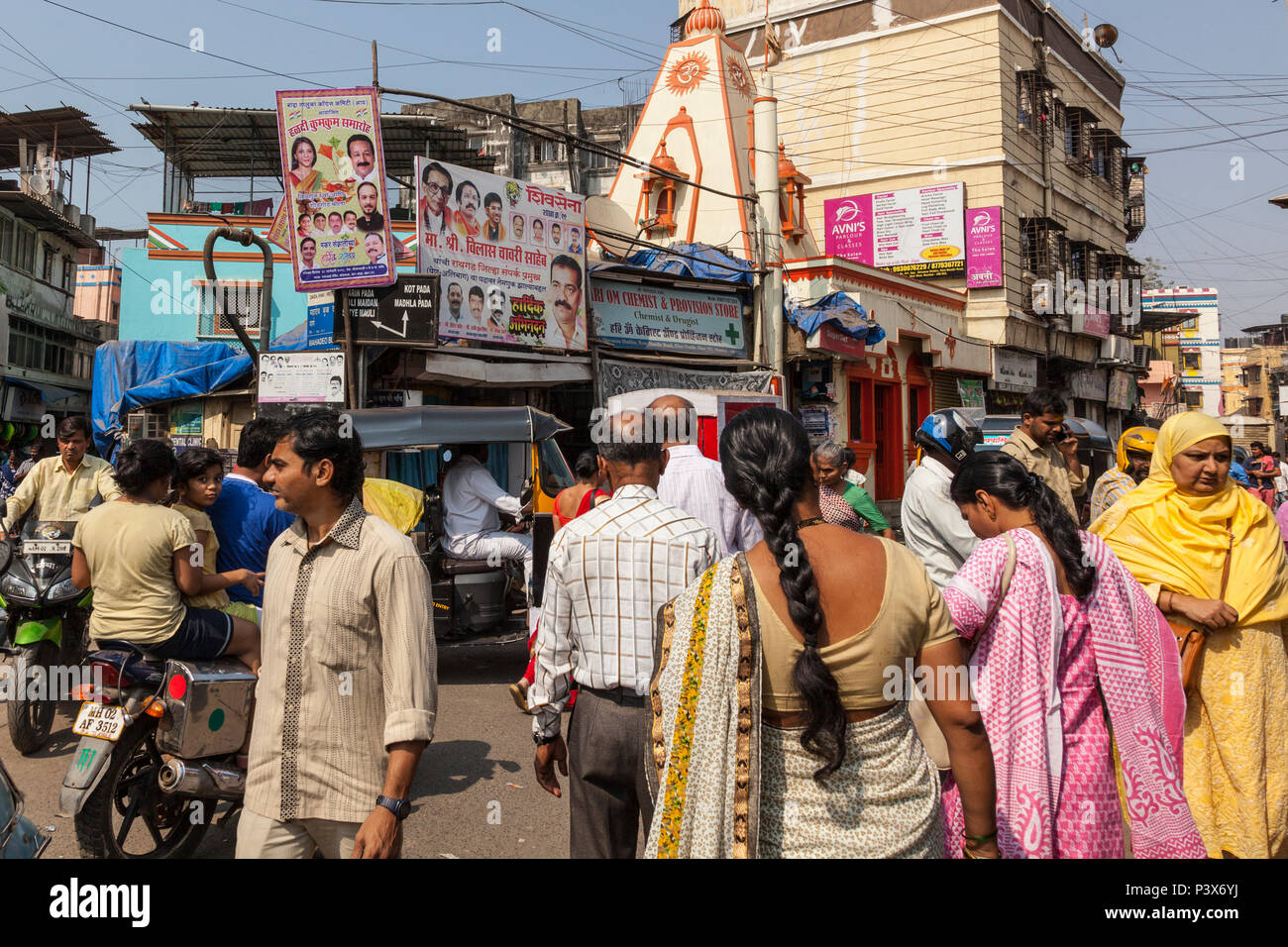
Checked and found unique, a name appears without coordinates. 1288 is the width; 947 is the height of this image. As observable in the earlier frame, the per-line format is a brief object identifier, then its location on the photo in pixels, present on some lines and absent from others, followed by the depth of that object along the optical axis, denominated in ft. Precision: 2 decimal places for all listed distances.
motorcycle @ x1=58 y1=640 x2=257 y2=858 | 12.03
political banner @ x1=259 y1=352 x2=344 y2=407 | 33.86
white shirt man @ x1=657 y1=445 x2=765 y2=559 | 15.19
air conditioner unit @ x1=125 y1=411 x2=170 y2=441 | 49.98
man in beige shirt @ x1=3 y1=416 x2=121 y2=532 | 22.47
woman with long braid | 6.32
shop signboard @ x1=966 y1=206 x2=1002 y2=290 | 76.38
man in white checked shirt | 9.38
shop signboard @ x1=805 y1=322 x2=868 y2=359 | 53.88
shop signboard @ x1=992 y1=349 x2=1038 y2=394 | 78.79
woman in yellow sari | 11.95
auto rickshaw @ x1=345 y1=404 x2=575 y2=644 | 23.95
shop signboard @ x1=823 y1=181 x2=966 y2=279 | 76.89
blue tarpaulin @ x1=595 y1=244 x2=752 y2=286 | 49.28
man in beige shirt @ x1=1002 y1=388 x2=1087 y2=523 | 18.25
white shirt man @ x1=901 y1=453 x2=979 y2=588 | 13.39
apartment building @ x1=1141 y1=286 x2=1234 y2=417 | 174.81
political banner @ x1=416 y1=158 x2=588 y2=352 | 37.06
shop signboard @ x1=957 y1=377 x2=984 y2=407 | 75.72
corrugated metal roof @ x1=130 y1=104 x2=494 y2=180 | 66.18
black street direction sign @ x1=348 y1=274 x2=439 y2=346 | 35.24
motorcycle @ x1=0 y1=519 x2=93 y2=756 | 17.49
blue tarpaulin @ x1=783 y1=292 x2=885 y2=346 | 53.72
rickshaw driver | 24.67
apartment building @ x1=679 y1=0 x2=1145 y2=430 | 77.51
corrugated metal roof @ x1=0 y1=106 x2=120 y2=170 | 84.79
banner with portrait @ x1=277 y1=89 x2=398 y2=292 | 34.32
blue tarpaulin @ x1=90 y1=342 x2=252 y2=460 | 50.27
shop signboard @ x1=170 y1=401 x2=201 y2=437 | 49.32
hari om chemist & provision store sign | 45.09
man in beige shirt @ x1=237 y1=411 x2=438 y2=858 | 7.98
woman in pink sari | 8.72
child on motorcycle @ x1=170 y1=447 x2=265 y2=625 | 14.60
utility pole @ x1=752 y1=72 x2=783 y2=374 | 49.32
